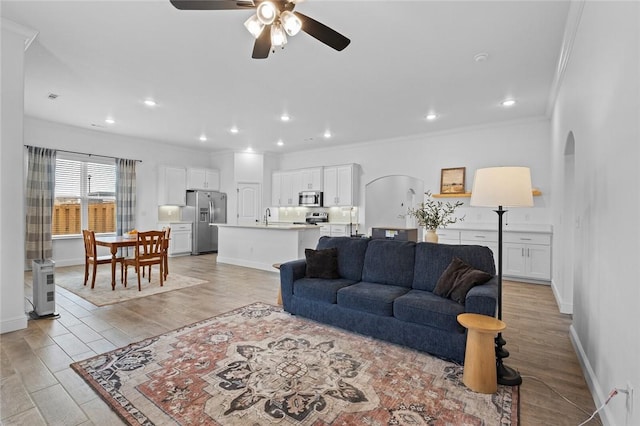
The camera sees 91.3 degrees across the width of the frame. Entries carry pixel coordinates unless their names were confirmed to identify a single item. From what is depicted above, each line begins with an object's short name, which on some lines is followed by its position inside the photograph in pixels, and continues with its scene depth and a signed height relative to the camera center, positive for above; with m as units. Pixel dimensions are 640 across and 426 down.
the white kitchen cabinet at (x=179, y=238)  8.24 -0.66
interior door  9.16 +0.33
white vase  3.58 -0.24
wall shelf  5.73 +0.43
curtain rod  6.55 +1.31
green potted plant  3.55 -0.07
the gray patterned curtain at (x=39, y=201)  6.09 +0.22
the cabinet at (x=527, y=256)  5.24 -0.67
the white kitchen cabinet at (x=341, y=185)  7.92 +0.78
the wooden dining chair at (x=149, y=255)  4.75 -0.66
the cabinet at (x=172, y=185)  8.21 +0.74
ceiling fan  2.11 +1.40
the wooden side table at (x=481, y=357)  2.16 -0.99
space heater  3.55 -0.90
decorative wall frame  6.52 +0.76
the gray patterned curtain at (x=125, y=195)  7.43 +0.43
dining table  4.73 -0.48
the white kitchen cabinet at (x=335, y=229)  8.03 -0.37
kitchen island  6.09 -0.60
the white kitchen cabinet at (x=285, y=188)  9.02 +0.79
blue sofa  2.60 -0.75
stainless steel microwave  8.50 +0.45
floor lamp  2.38 +0.19
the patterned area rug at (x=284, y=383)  1.90 -1.21
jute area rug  4.34 -1.16
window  6.67 +0.35
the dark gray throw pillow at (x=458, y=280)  2.71 -0.57
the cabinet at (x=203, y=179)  8.76 +1.01
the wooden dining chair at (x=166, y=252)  5.21 -0.66
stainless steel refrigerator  8.70 -0.04
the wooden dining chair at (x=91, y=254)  4.83 -0.66
